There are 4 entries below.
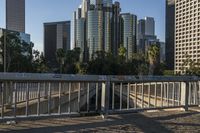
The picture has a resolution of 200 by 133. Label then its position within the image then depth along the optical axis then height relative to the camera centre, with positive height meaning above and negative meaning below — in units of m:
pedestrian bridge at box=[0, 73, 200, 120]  4.81 -0.79
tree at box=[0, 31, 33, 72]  31.08 +2.05
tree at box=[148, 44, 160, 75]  45.16 +2.62
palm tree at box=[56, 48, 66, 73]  50.87 +2.58
